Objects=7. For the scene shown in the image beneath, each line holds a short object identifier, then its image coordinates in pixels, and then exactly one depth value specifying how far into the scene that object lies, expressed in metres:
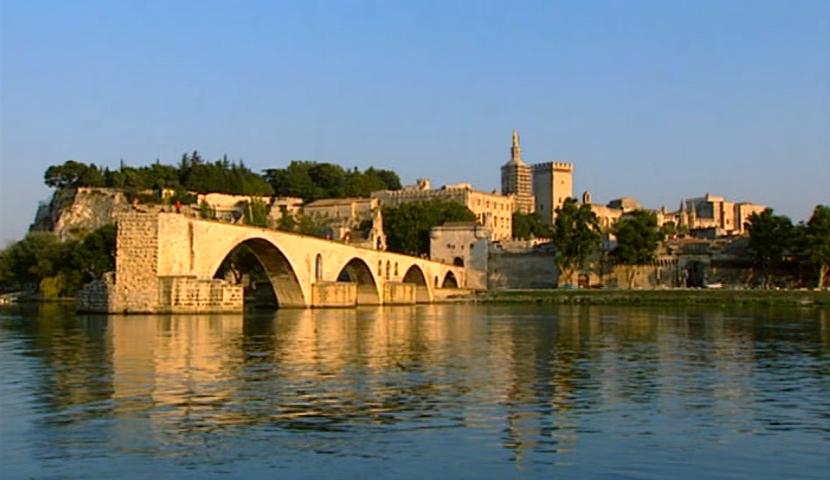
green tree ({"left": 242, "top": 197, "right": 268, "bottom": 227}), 109.88
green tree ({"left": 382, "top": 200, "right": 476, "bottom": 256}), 117.19
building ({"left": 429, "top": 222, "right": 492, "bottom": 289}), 109.00
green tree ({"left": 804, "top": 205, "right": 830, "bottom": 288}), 86.12
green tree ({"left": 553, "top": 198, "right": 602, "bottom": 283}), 96.94
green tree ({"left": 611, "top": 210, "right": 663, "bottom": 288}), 97.94
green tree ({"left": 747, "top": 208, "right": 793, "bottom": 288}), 91.88
